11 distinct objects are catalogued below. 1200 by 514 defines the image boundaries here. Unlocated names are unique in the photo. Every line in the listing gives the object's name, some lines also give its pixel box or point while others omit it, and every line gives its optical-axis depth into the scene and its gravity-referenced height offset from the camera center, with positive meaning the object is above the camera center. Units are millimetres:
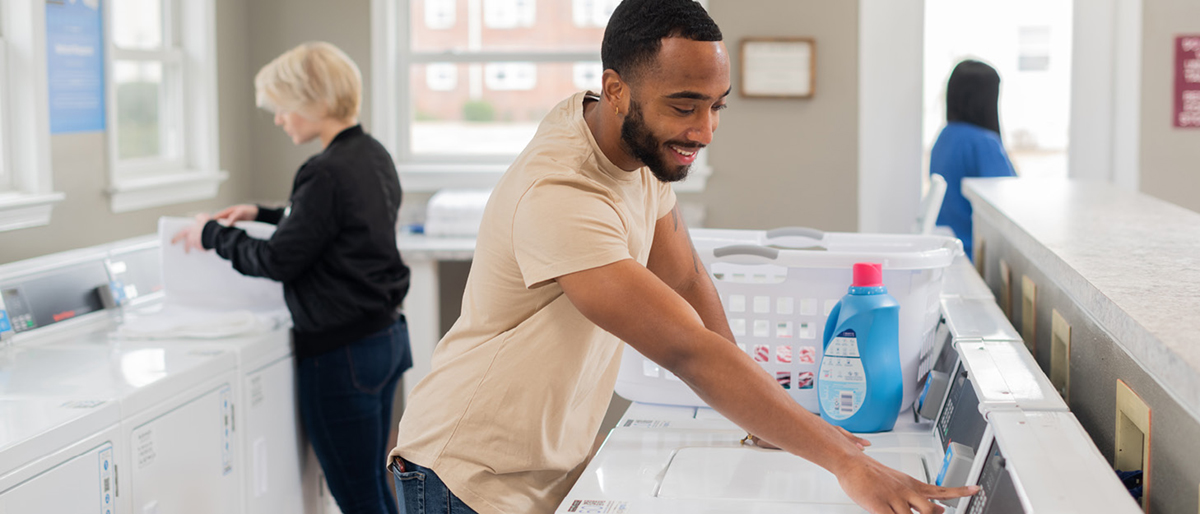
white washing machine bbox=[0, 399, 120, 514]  1706 -509
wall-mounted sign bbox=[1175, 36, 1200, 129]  3818 +305
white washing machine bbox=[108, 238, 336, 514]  2557 -597
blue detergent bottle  1613 -311
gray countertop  907 -131
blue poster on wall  2744 +288
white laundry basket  1717 -242
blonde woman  2484 -234
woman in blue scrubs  3561 +81
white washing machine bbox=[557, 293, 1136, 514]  978 -429
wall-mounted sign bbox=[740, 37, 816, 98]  3855 +364
